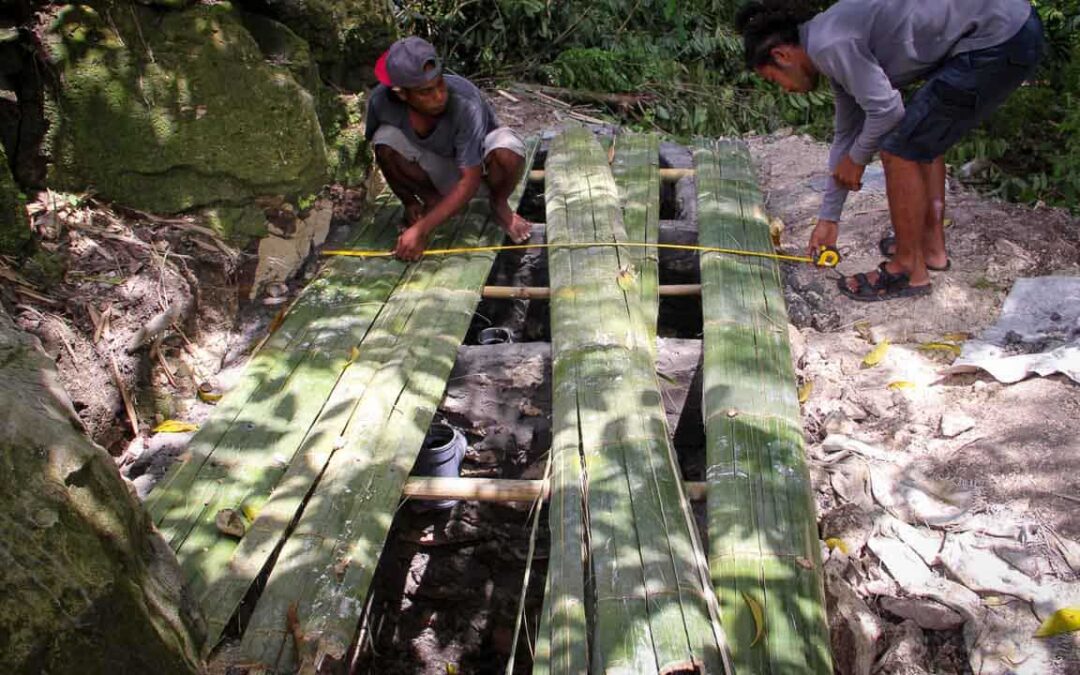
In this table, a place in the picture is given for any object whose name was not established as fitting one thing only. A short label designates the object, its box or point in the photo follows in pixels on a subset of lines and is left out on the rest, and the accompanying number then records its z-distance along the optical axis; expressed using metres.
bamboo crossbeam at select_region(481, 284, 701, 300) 3.62
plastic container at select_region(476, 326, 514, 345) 3.90
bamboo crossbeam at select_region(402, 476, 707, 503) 2.58
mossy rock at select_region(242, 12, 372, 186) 4.10
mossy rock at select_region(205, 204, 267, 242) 3.75
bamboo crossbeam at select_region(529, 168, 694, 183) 4.75
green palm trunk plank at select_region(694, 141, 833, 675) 2.08
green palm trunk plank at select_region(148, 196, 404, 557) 2.51
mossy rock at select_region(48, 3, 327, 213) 3.41
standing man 3.08
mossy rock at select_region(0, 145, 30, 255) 2.95
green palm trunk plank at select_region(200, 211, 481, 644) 2.26
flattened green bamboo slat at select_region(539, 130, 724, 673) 2.01
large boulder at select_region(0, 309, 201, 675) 1.44
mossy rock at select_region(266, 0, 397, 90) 4.23
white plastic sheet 2.97
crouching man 3.79
